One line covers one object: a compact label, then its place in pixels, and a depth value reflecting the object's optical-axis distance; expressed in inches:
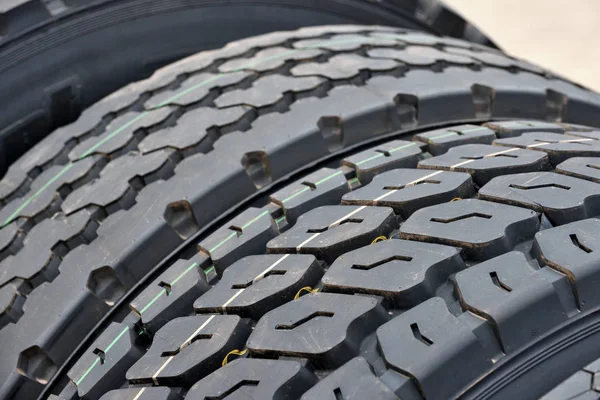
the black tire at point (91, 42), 33.8
